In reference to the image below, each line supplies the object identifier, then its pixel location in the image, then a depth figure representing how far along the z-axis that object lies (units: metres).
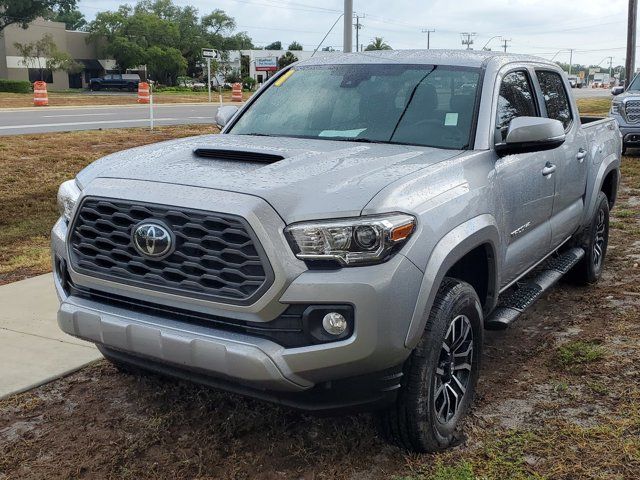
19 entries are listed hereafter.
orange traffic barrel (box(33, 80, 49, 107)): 29.97
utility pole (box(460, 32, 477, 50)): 100.32
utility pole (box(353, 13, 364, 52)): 99.47
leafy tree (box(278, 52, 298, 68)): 53.88
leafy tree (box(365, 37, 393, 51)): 95.50
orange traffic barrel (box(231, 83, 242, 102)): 38.16
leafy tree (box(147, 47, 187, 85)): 75.38
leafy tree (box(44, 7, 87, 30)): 122.56
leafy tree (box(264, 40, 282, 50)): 113.19
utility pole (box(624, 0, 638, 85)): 31.74
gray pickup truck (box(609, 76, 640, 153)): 15.09
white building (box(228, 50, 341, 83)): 73.75
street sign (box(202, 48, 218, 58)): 22.82
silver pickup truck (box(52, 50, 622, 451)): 2.85
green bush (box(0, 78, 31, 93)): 49.50
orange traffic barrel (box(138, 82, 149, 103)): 35.34
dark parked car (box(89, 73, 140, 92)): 64.88
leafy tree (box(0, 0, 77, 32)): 59.38
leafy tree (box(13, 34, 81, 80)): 63.88
